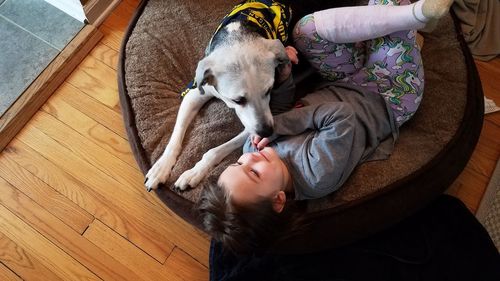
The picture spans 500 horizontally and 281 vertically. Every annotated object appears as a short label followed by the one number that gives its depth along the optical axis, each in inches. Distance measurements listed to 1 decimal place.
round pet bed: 73.5
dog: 69.4
